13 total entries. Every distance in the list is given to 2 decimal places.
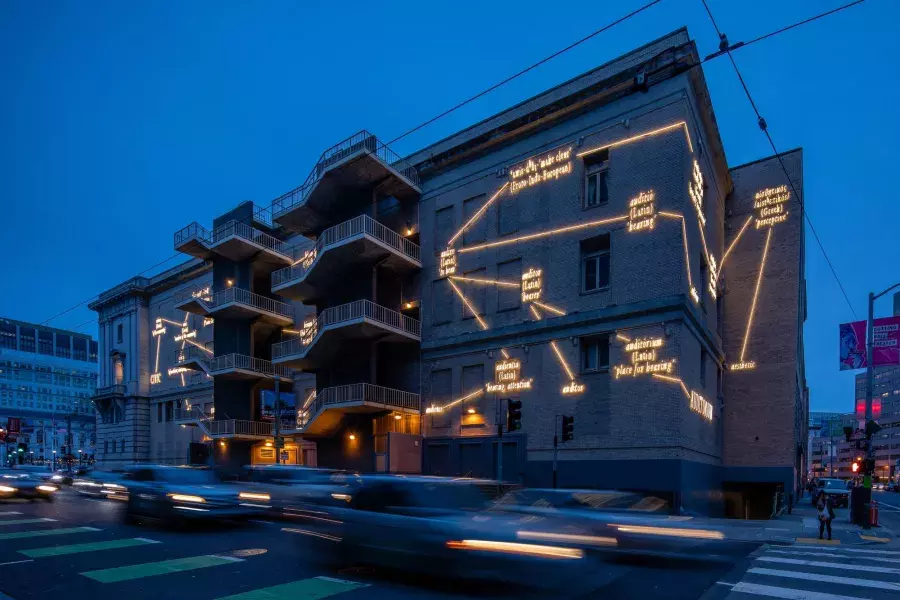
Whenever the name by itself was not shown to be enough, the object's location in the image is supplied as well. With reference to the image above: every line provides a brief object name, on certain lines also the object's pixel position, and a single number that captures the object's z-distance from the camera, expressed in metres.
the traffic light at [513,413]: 18.06
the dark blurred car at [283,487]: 12.92
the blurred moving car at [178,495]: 13.77
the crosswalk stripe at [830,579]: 9.44
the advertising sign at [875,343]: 19.75
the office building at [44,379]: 129.62
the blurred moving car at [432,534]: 8.11
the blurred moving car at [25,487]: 20.44
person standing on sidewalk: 16.12
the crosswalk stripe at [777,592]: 8.62
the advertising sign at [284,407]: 29.94
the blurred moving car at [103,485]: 16.33
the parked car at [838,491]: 35.12
